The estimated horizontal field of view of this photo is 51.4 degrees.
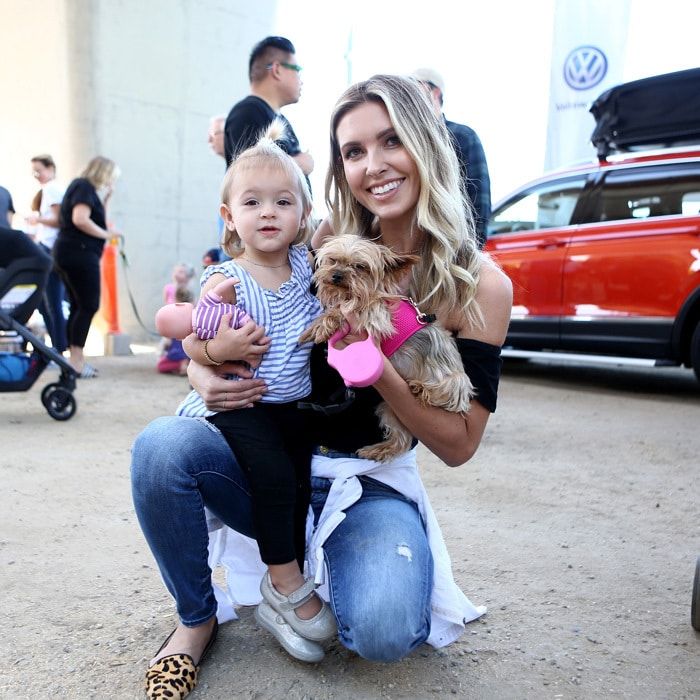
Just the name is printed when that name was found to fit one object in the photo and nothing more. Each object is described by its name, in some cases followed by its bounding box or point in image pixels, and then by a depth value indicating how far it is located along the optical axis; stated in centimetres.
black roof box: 588
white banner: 871
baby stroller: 466
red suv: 573
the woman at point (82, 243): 626
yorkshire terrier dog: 184
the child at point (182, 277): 782
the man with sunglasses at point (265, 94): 377
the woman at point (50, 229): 690
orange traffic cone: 941
